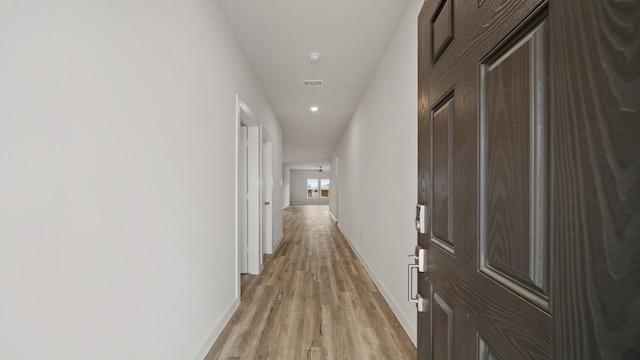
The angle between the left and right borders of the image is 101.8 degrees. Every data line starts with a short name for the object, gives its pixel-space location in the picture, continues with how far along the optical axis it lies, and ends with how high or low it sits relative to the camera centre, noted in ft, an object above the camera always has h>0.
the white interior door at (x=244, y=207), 10.85 -1.16
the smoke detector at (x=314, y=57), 9.11 +4.37
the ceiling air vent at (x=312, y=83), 11.54 +4.37
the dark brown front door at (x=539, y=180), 1.09 +0.00
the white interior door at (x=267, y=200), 13.74 -1.09
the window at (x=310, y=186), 55.52 -1.35
